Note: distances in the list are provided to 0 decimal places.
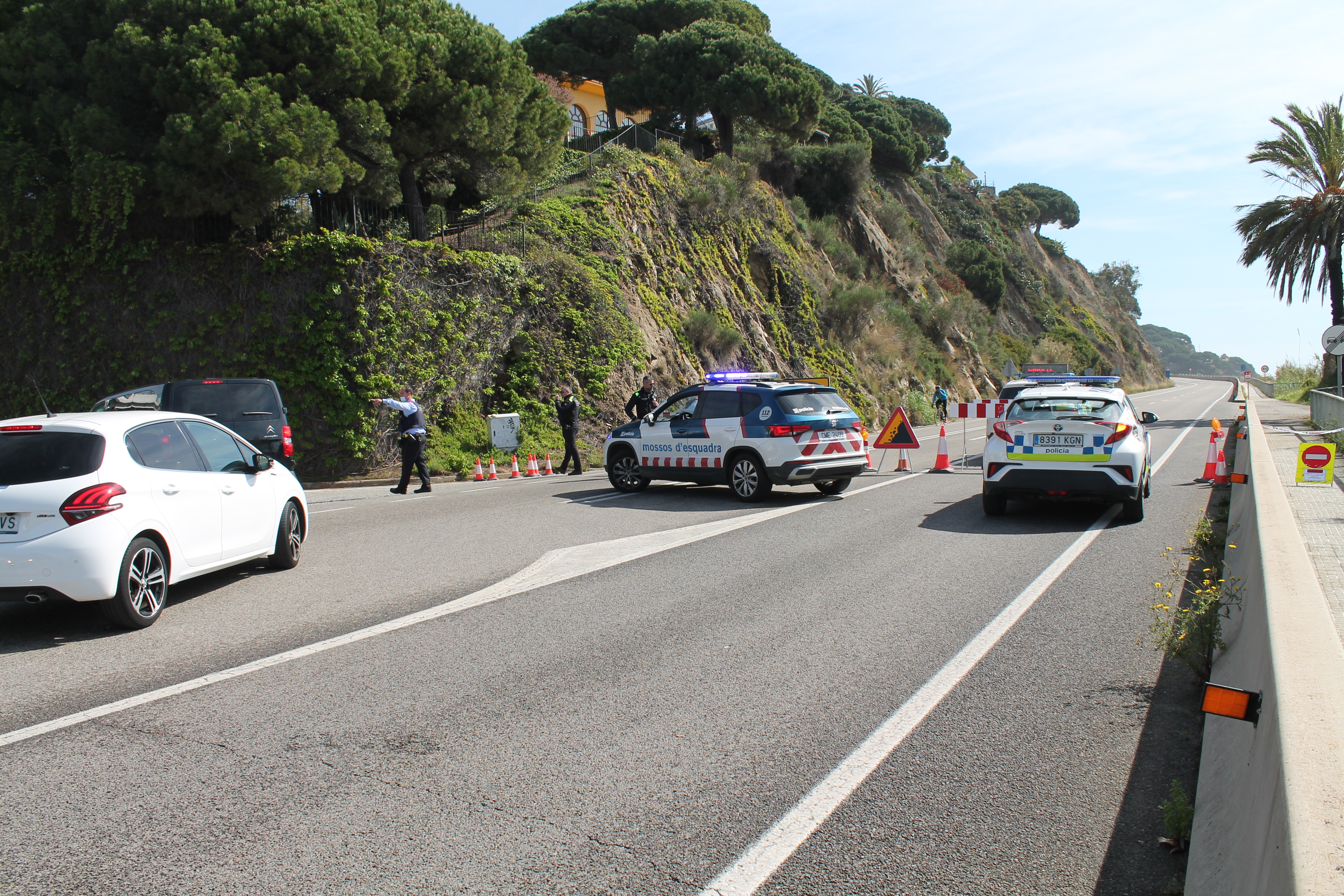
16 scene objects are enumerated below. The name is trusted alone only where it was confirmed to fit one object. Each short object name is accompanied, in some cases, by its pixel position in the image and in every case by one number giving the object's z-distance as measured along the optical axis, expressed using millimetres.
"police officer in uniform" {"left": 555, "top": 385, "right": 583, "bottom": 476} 18812
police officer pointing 15570
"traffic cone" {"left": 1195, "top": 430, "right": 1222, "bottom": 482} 15320
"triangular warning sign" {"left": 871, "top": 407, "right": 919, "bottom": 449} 17078
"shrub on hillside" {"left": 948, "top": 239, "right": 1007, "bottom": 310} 67000
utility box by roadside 21391
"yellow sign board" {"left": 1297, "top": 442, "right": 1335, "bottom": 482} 12219
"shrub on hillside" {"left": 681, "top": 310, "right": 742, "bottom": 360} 31594
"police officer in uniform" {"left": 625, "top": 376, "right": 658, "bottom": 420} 20547
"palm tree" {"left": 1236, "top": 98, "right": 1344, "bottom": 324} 33375
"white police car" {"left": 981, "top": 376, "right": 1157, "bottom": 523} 10859
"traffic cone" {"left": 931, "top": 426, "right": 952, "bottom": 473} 17734
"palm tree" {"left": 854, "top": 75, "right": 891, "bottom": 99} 85250
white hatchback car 6293
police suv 13219
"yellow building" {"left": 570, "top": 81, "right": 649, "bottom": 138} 51625
